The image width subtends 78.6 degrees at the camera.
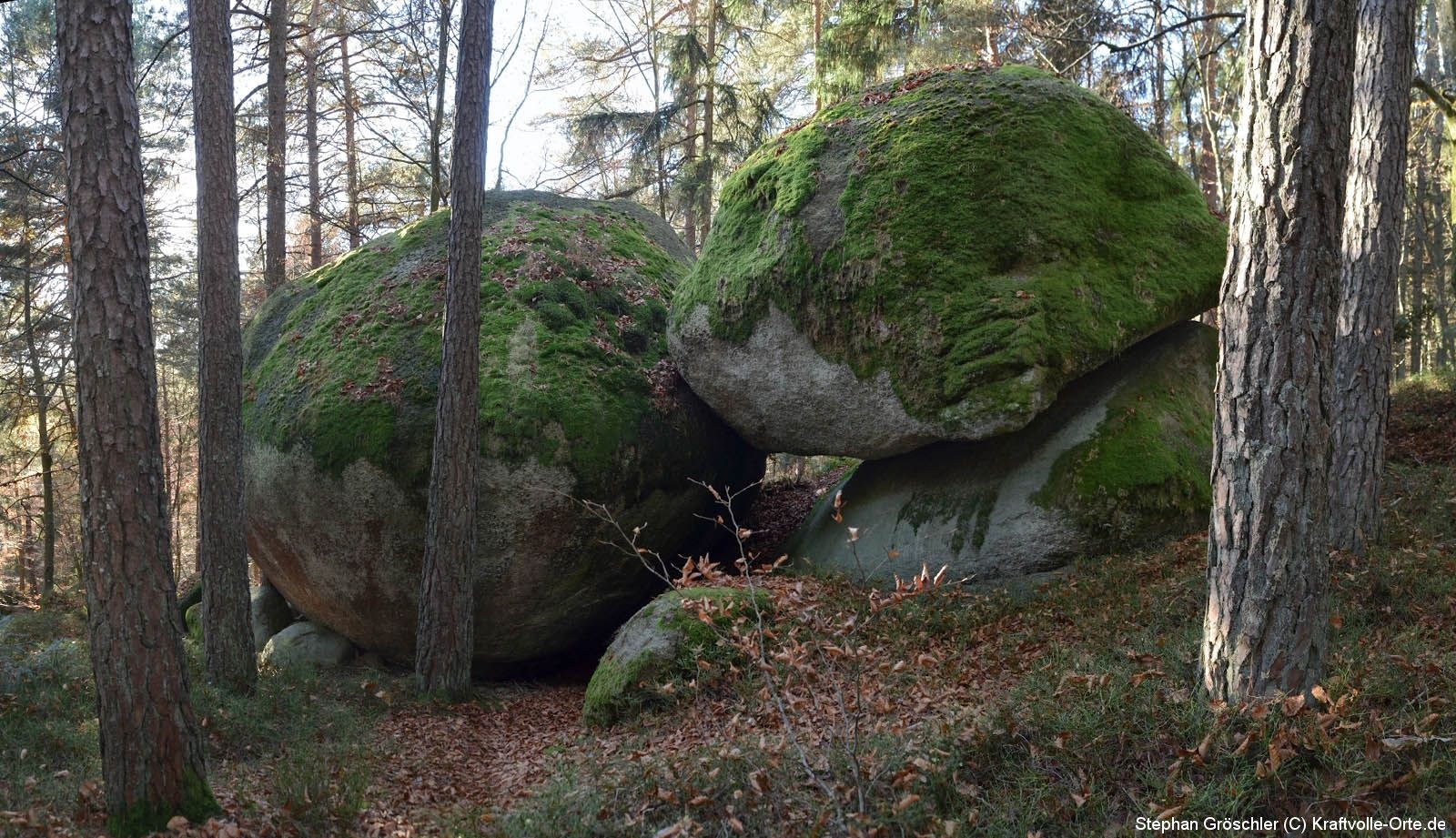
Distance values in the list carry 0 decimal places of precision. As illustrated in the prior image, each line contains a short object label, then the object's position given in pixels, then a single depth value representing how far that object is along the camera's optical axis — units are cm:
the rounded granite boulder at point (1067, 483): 735
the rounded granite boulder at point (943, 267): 756
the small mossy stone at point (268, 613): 997
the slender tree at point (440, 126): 1173
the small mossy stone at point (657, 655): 642
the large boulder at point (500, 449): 827
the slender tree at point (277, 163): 1328
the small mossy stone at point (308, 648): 891
